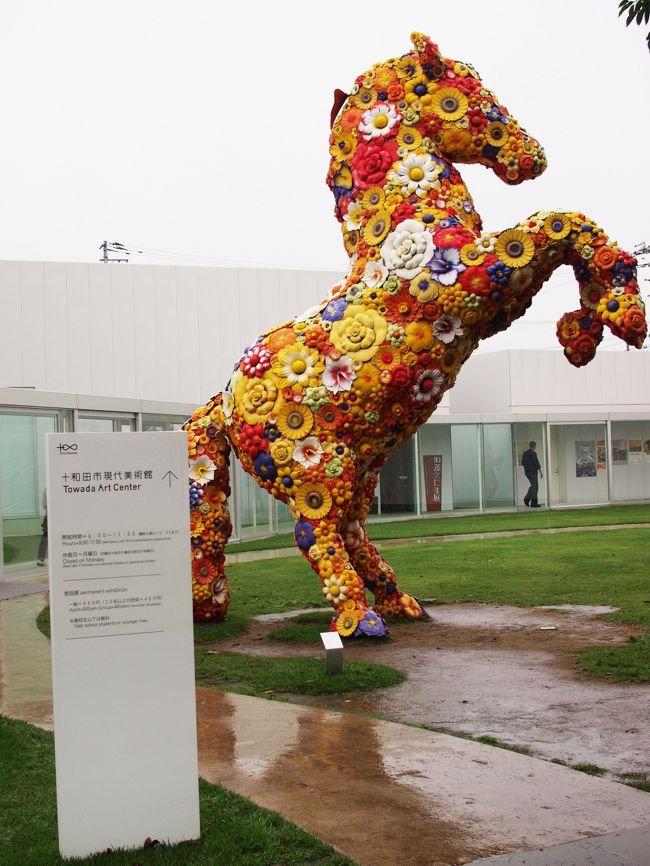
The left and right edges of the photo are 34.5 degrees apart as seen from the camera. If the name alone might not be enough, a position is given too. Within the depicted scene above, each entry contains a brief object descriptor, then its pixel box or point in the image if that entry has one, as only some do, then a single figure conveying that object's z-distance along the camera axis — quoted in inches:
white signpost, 150.6
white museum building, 979.3
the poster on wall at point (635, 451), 1175.0
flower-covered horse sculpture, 310.7
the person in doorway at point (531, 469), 1071.6
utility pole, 1835.9
